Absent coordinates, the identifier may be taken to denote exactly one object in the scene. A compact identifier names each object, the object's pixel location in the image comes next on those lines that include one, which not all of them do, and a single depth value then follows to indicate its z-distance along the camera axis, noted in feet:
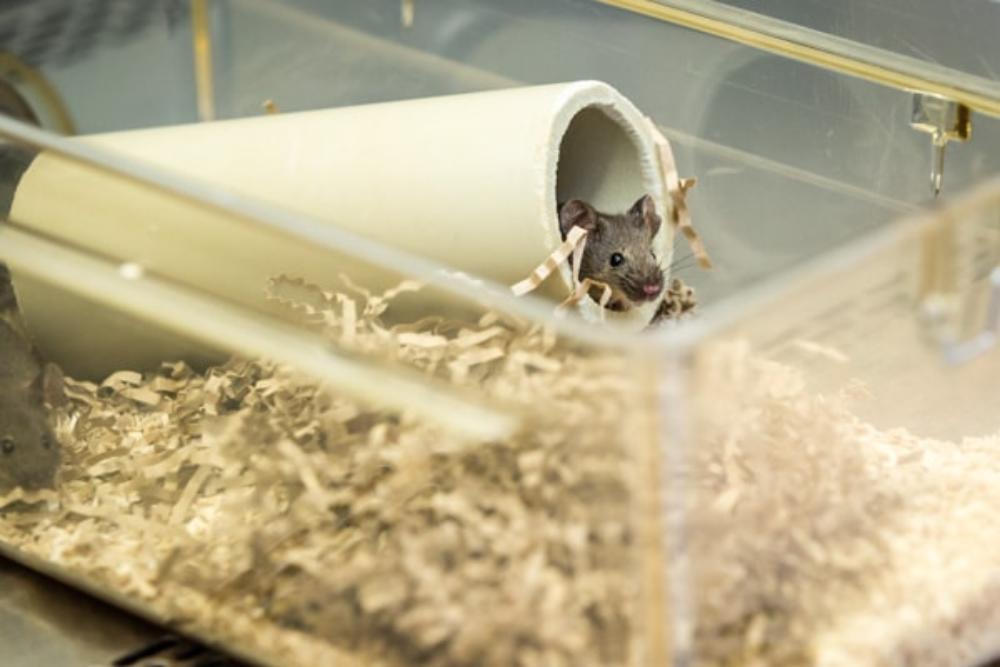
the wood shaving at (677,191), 2.51
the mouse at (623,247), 2.47
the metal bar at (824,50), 2.49
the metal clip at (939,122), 2.49
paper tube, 2.18
